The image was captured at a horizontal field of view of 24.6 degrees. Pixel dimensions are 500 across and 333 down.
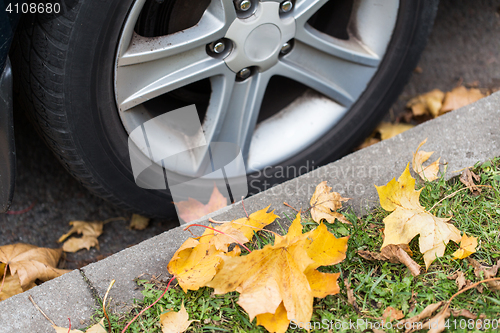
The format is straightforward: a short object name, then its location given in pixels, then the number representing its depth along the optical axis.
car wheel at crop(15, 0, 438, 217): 1.44
